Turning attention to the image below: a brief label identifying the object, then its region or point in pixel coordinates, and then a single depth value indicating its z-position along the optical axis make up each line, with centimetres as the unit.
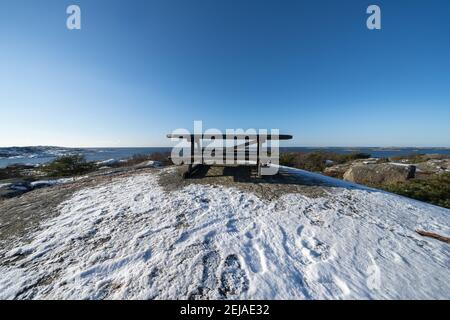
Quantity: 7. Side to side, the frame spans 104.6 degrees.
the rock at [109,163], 1748
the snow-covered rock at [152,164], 1148
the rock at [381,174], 937
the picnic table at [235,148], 544
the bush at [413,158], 1905
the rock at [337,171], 1167
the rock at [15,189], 616
